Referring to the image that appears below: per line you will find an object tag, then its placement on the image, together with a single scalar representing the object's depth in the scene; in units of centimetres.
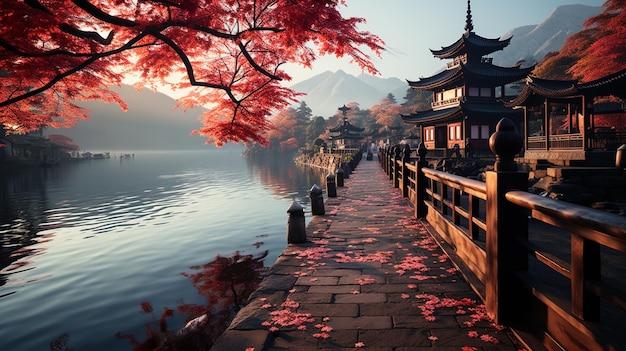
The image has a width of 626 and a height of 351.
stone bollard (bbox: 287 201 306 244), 709
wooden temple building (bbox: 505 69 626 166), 1708
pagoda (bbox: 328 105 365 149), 6194
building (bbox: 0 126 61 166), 4950
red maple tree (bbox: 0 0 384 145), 781
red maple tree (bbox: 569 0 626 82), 2781
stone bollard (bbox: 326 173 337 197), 1406
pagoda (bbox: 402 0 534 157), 3222
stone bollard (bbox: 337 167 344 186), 1802
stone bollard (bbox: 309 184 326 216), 985
